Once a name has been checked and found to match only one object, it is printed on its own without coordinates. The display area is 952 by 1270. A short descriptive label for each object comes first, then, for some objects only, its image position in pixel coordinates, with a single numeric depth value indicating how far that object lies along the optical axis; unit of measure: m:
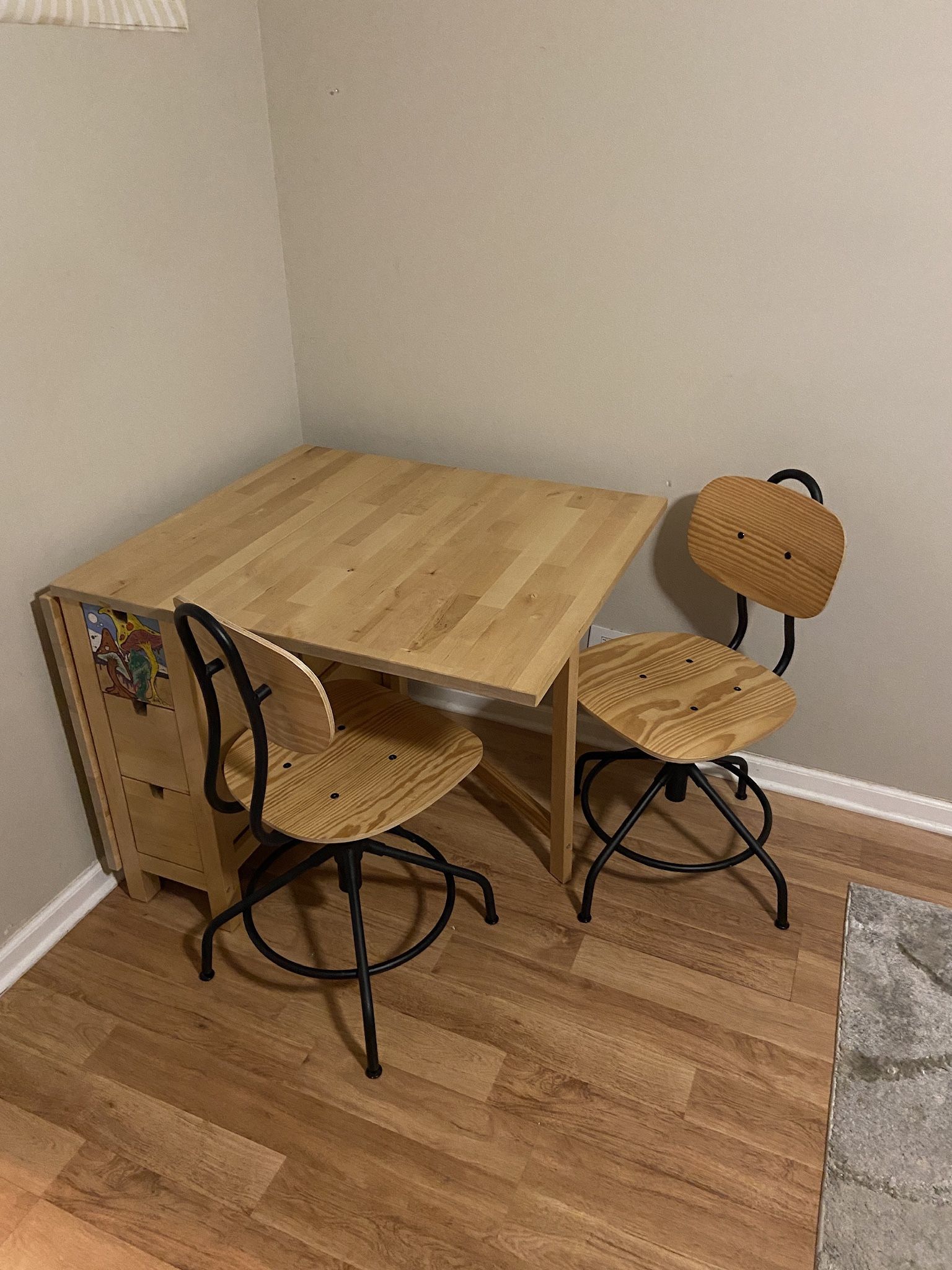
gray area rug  1.51
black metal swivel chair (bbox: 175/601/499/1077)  1.43
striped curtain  1.62
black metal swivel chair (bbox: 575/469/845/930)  1.92
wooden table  1.65
